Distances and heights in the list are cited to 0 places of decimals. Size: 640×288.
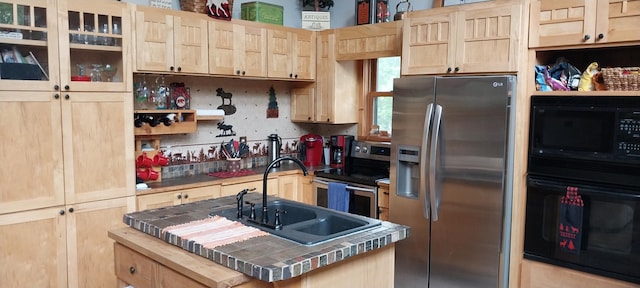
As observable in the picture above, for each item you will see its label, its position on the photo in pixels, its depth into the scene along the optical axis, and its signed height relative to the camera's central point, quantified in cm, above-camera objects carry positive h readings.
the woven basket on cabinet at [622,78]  269 +21
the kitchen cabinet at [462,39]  310 +50
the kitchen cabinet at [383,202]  386 -70
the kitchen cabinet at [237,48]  393 +52
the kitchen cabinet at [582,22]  273 +54
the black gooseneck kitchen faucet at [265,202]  223 -42
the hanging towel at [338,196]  407 -70
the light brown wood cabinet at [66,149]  295 -25
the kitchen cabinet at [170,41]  350 +51
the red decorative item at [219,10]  390 +80
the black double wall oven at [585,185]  272 -40
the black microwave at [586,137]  270 -13
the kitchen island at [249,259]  176 -58
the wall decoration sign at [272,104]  482 +7
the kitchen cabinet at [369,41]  404 +61
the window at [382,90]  457 +21
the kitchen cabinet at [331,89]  454 +22
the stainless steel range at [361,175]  396 -53
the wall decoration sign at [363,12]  438 +90
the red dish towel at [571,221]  289 -62
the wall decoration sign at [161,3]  374 +81
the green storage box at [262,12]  428 +87
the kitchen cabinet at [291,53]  433 +53
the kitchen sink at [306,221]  208 -52
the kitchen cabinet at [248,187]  396 -63
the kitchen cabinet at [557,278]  283 -97
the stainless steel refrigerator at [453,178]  310 -43
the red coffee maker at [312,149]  483 -36
